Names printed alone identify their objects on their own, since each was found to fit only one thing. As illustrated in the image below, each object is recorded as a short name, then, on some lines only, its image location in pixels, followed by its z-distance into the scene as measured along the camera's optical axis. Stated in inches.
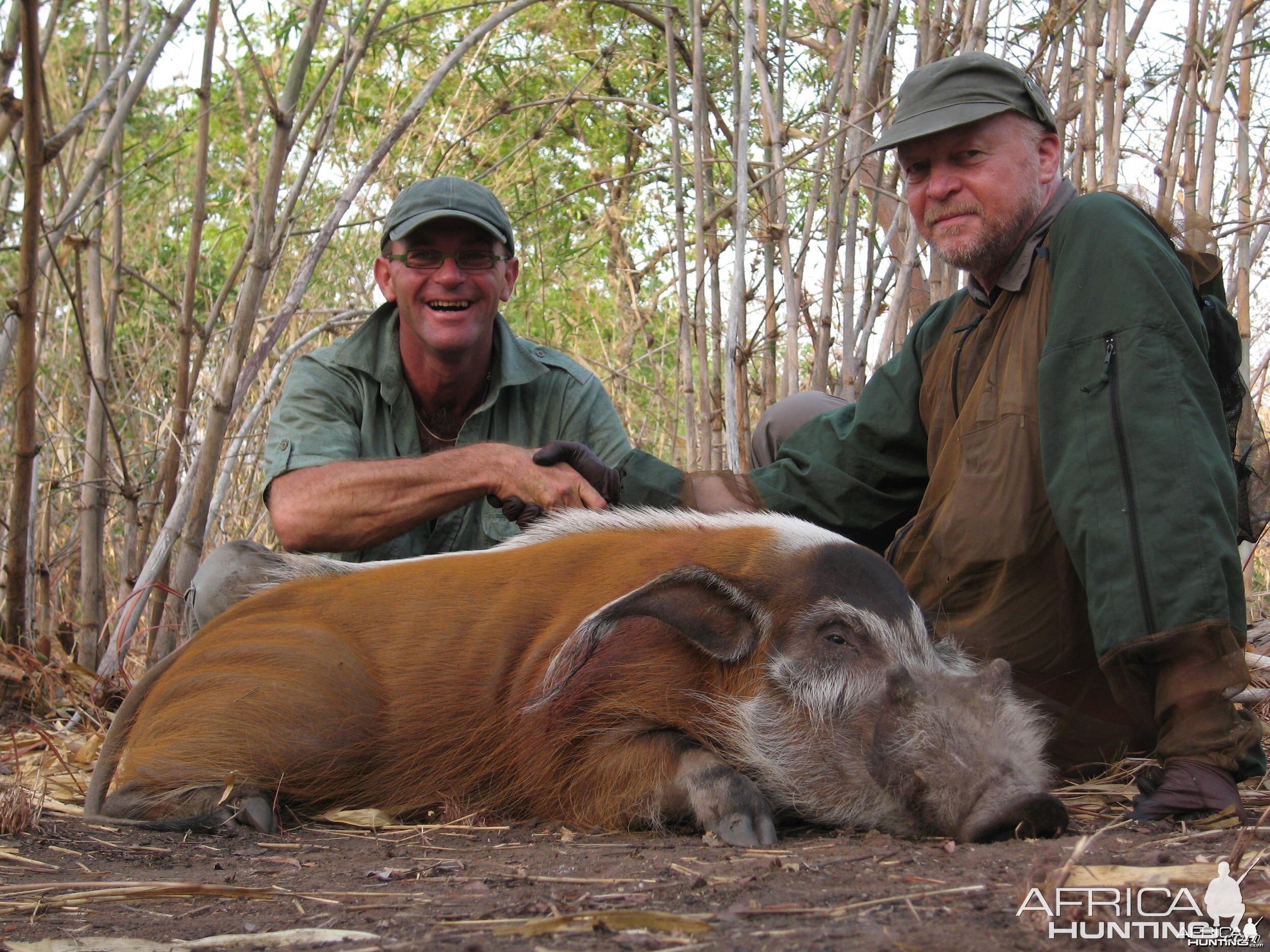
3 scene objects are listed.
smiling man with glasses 151.1
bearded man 99.9
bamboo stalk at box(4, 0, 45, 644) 116.7
